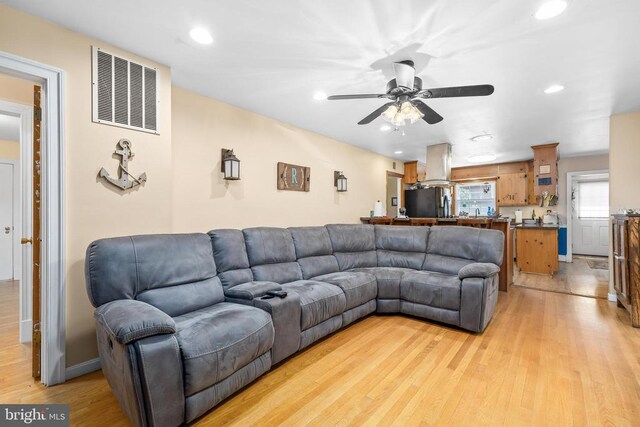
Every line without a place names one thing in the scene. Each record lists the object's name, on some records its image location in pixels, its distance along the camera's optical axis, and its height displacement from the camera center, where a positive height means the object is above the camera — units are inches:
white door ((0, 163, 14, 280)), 195.9 -5.6
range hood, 207.2 +33.4
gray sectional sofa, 61.2 -28.4
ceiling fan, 89.2 +38.9
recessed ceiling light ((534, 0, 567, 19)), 69.5 +50.7
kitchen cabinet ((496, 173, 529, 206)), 276.5 +22.0
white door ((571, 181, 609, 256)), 284.0 -6.3
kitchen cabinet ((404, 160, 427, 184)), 278.8 +39.3
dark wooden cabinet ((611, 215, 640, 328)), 119.8 -22.6
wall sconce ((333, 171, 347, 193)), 201.5 +21.9
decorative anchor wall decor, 92.1 +14.1
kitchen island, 175.3 -8.2
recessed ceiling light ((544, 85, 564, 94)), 117.0 +51.2
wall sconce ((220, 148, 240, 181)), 131.5 +21.7
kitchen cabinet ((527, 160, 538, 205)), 272.1 +26.6
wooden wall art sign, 161.9 +20.8
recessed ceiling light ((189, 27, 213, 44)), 82.7 +52.4
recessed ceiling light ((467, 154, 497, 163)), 249.4 +49.0
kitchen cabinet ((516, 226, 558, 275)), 219.1 -29.2
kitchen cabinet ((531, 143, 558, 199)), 211.0 +32.6
